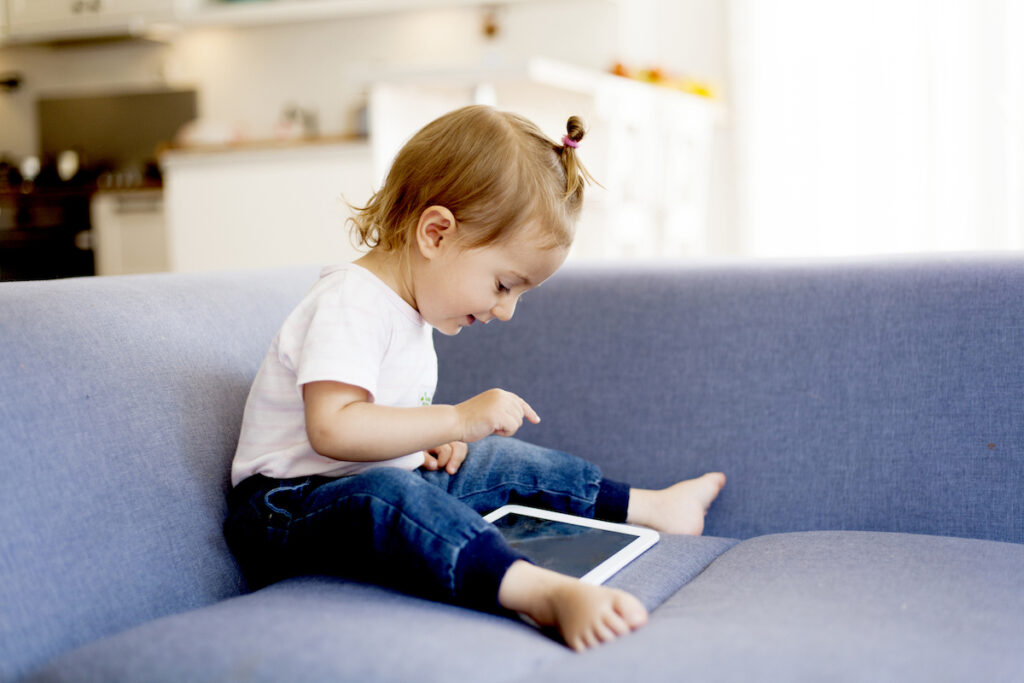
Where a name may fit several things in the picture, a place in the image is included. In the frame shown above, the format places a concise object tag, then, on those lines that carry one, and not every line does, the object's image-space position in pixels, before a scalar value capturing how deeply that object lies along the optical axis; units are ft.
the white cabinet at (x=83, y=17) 17.44
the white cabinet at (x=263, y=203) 13.23
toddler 3.49
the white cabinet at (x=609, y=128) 10.73
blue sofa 3.04
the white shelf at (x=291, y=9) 16.48
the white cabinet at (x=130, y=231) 17.16
